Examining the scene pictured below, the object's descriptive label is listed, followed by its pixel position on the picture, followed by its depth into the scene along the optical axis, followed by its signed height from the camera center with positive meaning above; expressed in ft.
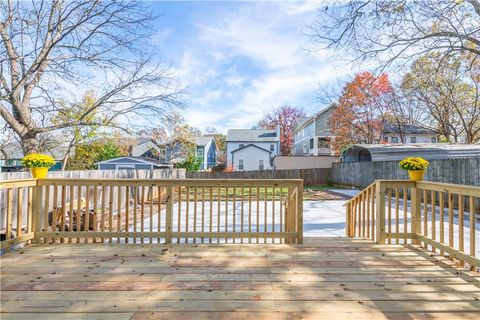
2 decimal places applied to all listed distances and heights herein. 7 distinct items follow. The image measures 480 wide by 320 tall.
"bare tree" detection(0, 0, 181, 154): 25.57 +10.49
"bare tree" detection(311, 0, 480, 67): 20.30 +10.96
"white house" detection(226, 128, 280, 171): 99.35 +7.68
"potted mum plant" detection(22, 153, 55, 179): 12.83 +0.17
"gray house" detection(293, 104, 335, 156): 87.87 +10.98
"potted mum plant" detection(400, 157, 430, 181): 13.01 +0.15
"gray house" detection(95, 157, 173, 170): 68.44 +1.09
